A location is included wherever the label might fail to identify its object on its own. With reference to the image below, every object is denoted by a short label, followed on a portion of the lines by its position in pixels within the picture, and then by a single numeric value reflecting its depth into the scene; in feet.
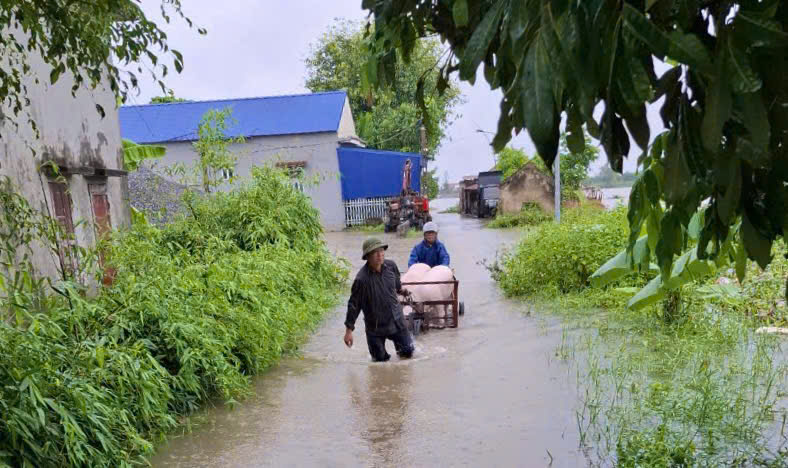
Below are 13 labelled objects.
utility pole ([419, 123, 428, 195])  111.65
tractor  89.86
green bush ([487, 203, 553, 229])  98.02
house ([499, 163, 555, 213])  107.45
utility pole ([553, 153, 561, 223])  69.22
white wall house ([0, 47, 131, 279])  29.14
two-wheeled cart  30.58
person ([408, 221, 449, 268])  33.86
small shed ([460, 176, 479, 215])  136.06
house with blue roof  96.48
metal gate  100.58
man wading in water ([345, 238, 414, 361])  25.11
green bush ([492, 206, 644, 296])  36.04
